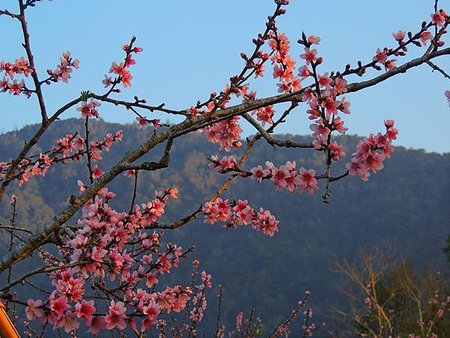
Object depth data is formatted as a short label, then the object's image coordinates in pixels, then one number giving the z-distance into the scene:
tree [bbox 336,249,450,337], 18.19
